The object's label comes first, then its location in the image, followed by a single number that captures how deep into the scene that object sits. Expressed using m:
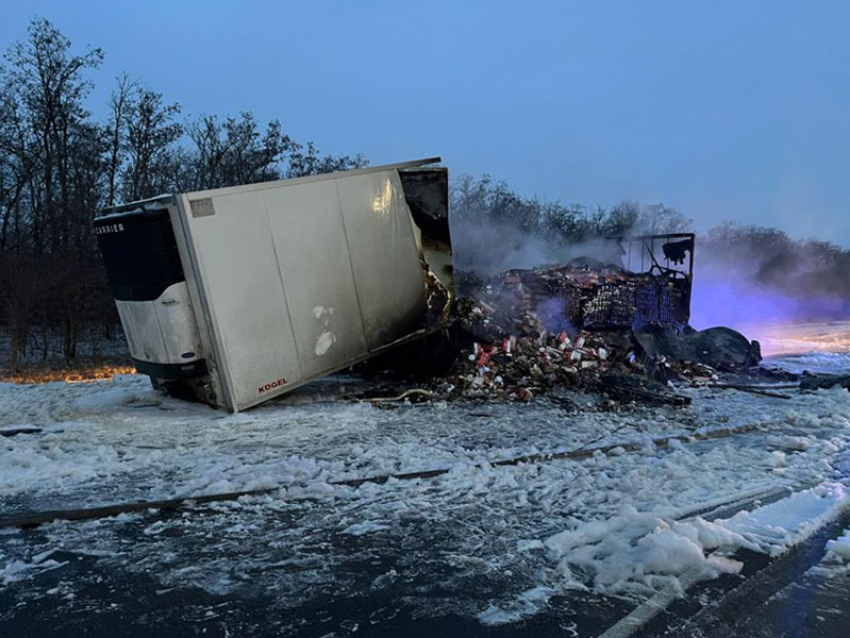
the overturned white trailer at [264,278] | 6.97
